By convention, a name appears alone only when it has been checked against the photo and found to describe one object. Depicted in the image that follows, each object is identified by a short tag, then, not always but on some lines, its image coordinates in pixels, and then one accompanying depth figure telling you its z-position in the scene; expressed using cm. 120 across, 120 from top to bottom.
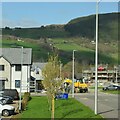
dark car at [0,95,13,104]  3428
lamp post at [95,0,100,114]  2632
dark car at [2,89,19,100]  4905
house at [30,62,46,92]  7302
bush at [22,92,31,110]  3363
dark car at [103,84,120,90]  8731
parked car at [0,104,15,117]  2898
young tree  2359
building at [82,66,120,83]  15627
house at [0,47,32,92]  6829
